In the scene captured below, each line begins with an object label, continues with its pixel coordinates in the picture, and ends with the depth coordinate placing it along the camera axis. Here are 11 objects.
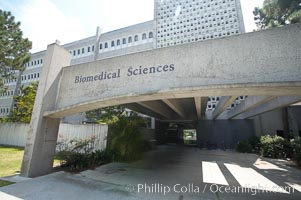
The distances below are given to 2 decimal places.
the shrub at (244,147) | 15.83
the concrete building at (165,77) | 4.22
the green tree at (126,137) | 10.31
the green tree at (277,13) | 9.64
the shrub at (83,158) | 7.70
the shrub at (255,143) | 15.44
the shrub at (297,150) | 9.78
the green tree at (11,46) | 13.98
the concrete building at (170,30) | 22.47
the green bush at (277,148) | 12.29
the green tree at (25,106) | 19.12
